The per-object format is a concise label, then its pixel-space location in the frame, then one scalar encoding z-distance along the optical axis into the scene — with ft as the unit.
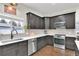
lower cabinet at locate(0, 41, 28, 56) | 3.79
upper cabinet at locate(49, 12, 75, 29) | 8.52
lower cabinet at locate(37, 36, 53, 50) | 7.90
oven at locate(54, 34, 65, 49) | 8.59
